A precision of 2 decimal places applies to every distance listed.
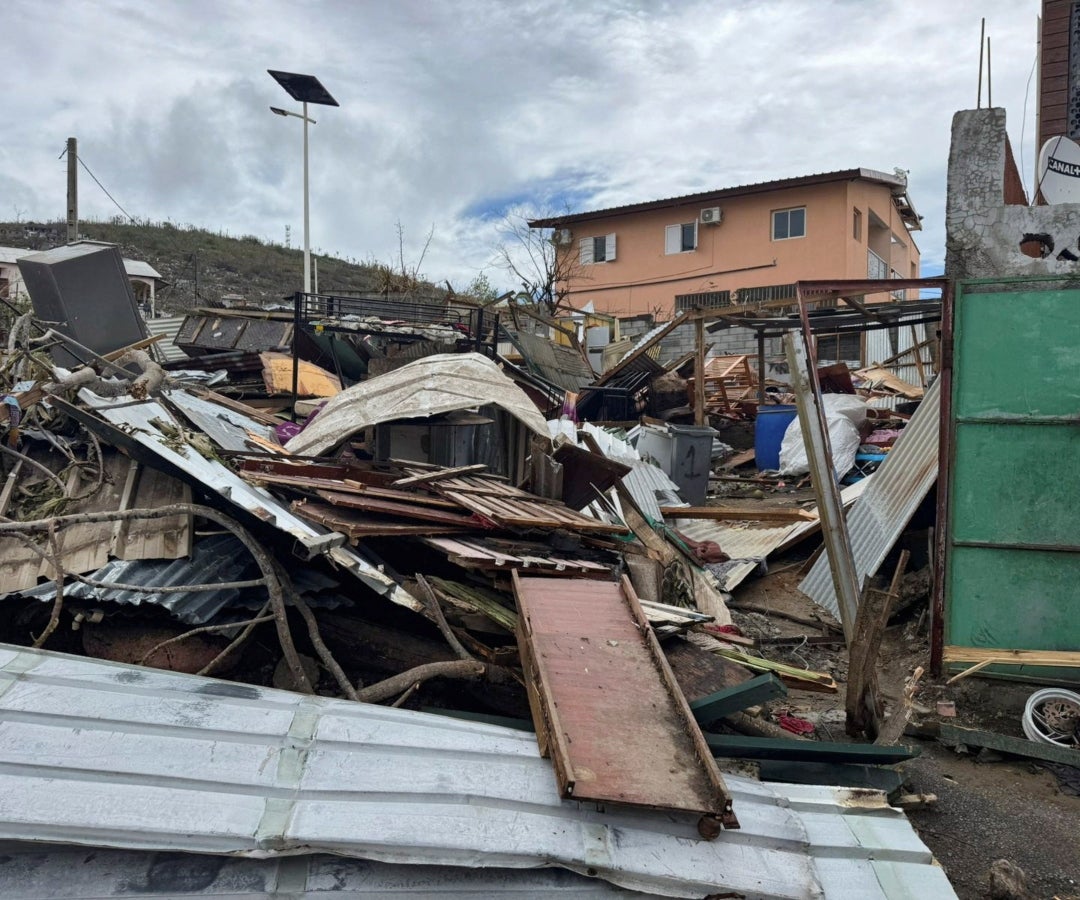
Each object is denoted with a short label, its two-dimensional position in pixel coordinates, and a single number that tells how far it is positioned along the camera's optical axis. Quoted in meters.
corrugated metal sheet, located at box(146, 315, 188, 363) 11.27
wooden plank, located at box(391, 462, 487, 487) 4.45
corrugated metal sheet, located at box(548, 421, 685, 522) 8.17
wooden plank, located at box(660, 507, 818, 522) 8.06
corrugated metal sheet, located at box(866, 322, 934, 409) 13.12
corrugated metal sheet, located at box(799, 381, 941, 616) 6.04
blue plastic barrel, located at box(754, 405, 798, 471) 11.55
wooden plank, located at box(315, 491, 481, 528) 3.96
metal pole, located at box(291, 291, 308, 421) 7.38
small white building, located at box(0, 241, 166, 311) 20.04
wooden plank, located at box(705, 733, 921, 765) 3.12
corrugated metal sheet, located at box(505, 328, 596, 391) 12.34
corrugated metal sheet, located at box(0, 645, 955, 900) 2.07
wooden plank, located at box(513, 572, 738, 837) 2.33
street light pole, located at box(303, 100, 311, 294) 14.00
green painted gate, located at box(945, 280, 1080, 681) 4.51
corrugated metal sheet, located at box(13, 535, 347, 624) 3.41
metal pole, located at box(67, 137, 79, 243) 16.14
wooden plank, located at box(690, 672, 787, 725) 3.14
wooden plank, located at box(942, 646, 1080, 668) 4.39
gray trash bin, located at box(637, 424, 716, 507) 10.40
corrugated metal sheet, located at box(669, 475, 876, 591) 7.18
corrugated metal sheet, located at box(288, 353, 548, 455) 5.14
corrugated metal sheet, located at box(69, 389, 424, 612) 3.46
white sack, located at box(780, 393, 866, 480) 10.28
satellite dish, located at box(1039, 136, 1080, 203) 5.68
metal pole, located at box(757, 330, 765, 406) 11.53
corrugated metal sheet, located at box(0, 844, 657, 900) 1.96
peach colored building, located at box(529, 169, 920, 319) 23.58
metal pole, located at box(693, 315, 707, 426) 11.76
